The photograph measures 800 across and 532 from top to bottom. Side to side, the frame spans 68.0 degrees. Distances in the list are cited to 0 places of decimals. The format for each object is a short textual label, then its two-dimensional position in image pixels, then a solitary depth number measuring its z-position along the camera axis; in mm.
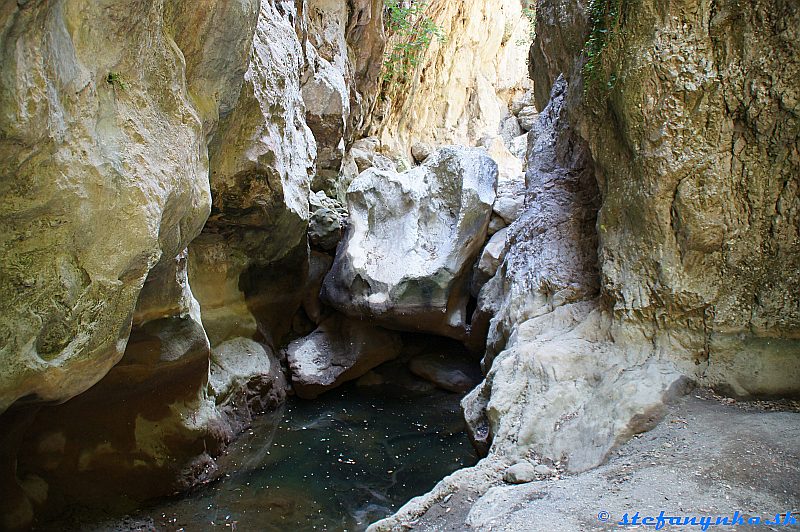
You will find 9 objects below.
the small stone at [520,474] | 3753
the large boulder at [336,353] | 9453
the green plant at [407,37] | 13656
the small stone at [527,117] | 21844
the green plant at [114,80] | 3393
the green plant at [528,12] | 18000
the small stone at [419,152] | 15938
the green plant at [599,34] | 4555
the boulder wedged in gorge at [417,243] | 9000
